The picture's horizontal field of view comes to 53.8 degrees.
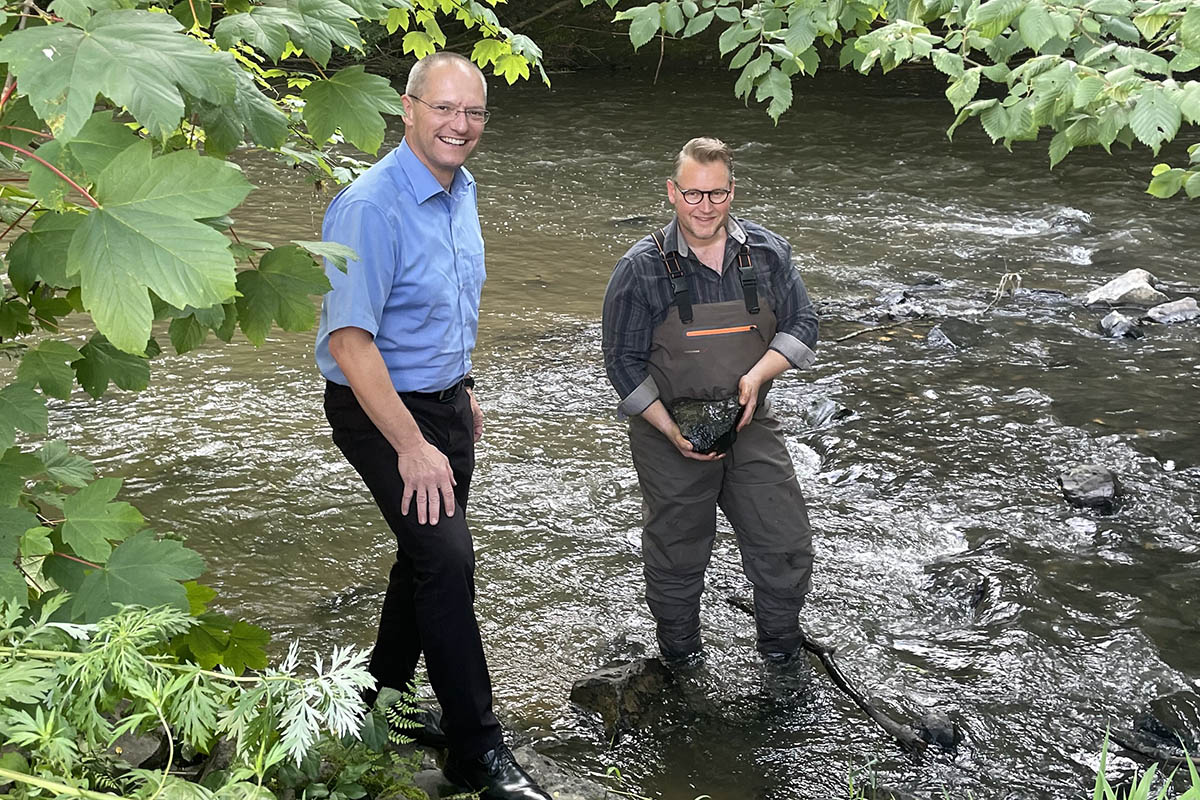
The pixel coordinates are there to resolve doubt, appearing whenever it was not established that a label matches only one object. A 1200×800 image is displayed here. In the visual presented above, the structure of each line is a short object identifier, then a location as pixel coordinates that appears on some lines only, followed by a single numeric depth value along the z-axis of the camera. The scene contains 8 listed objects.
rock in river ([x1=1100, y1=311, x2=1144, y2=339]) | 9.05
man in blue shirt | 3.36
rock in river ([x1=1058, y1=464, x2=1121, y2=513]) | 6.26
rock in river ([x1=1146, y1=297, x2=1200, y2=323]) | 9.42
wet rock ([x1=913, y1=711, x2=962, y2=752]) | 4.34
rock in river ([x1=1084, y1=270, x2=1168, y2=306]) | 9.84
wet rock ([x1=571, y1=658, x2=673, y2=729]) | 4.48
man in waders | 4.25
